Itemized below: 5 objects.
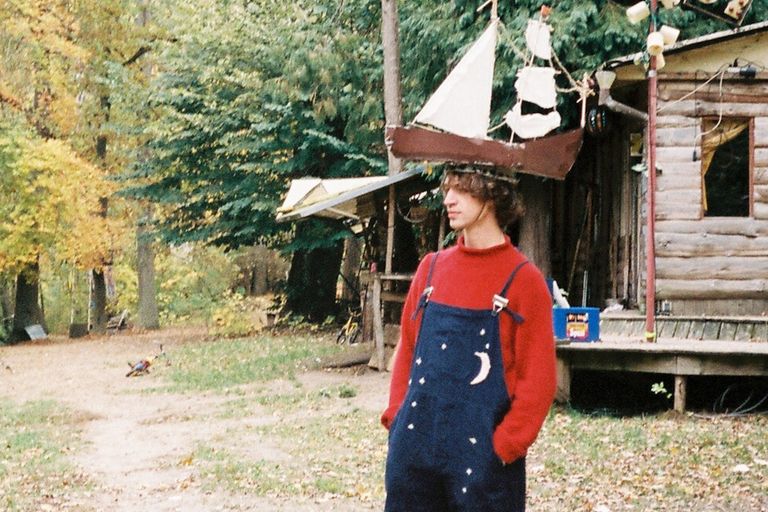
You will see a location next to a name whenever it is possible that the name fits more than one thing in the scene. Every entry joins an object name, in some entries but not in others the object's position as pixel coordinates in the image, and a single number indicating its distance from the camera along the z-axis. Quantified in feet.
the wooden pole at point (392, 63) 53.62
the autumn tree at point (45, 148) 82.74
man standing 10.34
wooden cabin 40.01
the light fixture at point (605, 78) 37.58
